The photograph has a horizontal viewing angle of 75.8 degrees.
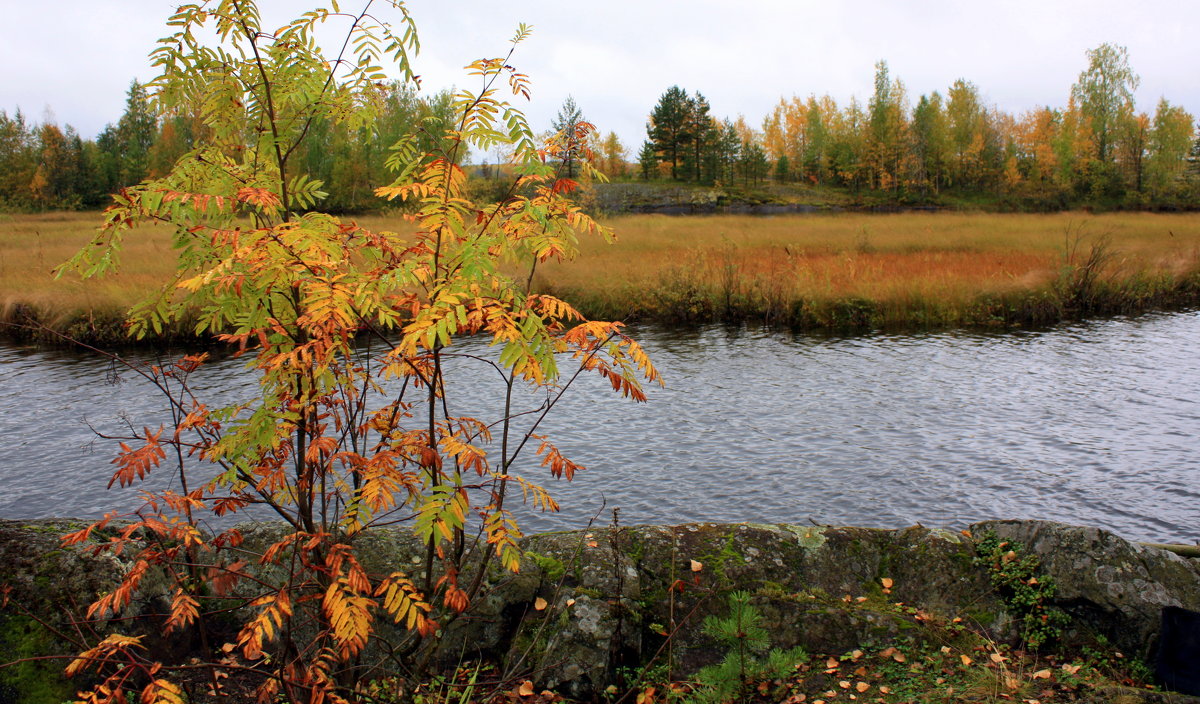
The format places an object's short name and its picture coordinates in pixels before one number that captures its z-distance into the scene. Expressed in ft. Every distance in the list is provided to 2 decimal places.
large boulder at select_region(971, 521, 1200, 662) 15.81
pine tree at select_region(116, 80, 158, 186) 197.26
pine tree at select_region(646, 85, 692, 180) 263.49
